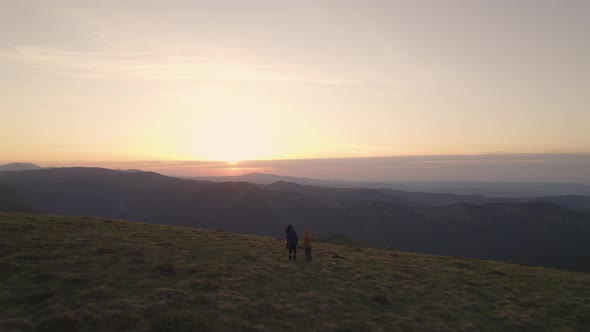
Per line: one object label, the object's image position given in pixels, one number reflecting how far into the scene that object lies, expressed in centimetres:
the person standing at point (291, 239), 2389
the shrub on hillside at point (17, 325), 1073
